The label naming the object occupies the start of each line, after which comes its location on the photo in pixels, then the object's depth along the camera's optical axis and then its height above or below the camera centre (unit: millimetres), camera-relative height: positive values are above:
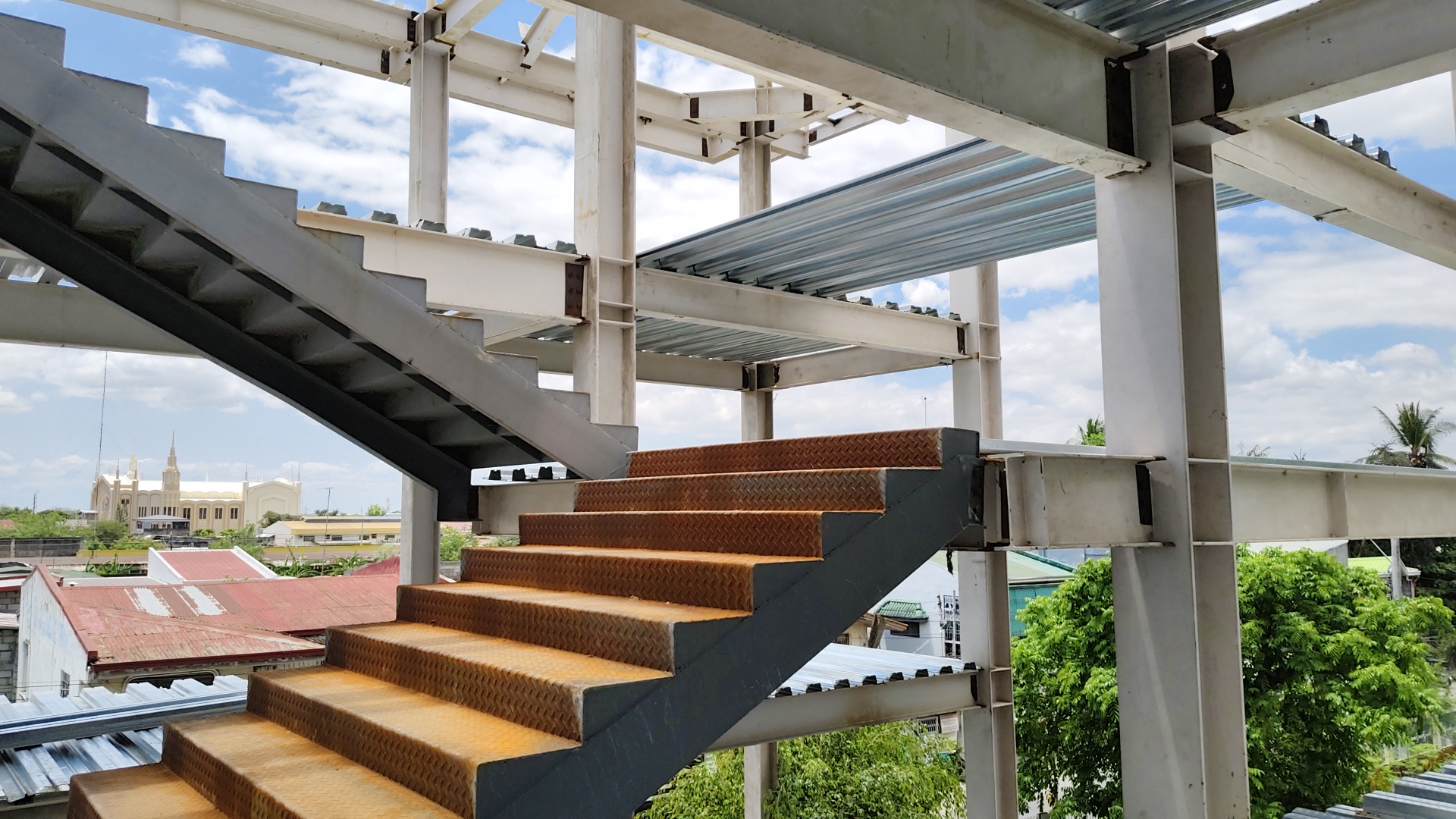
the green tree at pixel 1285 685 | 17578 -3865
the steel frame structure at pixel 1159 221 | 4785 +1937
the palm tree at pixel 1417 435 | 49375 +2763
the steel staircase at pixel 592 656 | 3090 -643
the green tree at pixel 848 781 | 16750 -5409
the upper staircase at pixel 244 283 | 4488 +1270
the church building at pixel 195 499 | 33375 +79
